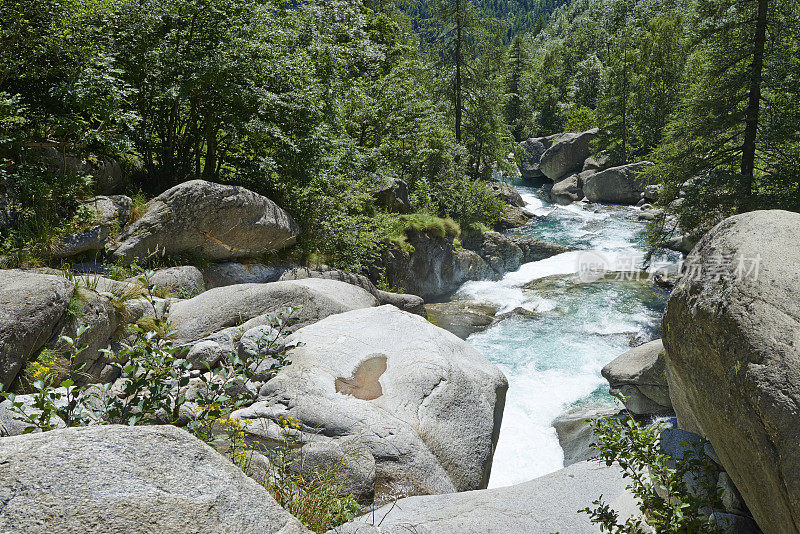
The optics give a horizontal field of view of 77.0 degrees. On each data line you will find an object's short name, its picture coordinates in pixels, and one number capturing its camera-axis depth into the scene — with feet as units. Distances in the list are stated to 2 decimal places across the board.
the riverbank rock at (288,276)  30.01
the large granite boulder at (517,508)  12.83
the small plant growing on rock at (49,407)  8.41
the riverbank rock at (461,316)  44.00
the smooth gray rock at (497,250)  62.59
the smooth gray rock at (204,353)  18.39
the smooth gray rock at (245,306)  21.95
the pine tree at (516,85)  151.23
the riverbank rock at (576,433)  25.25
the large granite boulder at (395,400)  16.20
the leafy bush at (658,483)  11.16
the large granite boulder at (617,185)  93.40
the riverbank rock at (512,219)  78.19
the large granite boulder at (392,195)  50.24
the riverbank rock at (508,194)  87.25
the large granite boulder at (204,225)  26.85
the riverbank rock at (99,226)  24.25
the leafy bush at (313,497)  10.70
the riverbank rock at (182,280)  26.08
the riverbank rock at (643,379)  25.98
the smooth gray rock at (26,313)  15.02
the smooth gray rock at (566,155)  114.11
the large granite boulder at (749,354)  9.79
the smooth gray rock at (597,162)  108.58
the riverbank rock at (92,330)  16.97
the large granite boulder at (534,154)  123.85
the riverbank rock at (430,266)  47.55
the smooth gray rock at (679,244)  60.50
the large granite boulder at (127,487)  5.90
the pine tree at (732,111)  43.42
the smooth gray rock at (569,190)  100.83
